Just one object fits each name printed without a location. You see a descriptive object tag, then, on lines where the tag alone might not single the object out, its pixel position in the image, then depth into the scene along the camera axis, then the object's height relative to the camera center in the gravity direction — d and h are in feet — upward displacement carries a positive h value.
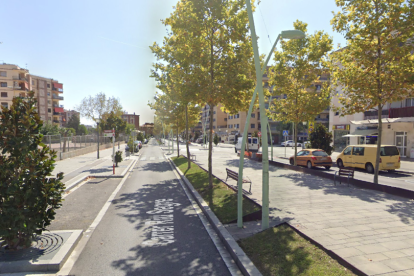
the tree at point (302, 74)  54.24 +13.10
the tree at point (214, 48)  32.60 +11.21
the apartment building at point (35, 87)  194.29 +37.44
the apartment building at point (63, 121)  309.34 +14.67
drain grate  15.19 -7.13
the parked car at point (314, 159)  59.47 -5.11
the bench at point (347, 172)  37.28 -5.12
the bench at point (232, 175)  32.49 -5.24
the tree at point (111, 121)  169.17 +8.42
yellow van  52.08 -4.25
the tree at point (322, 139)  80.38 -0.77
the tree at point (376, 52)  32.19 +10.88
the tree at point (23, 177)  15.03 -2.57
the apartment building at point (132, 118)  562.83 +34.40
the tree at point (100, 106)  178.50 +19.41
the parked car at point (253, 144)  116.47 -3.69
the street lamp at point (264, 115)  18.71 +1.53
